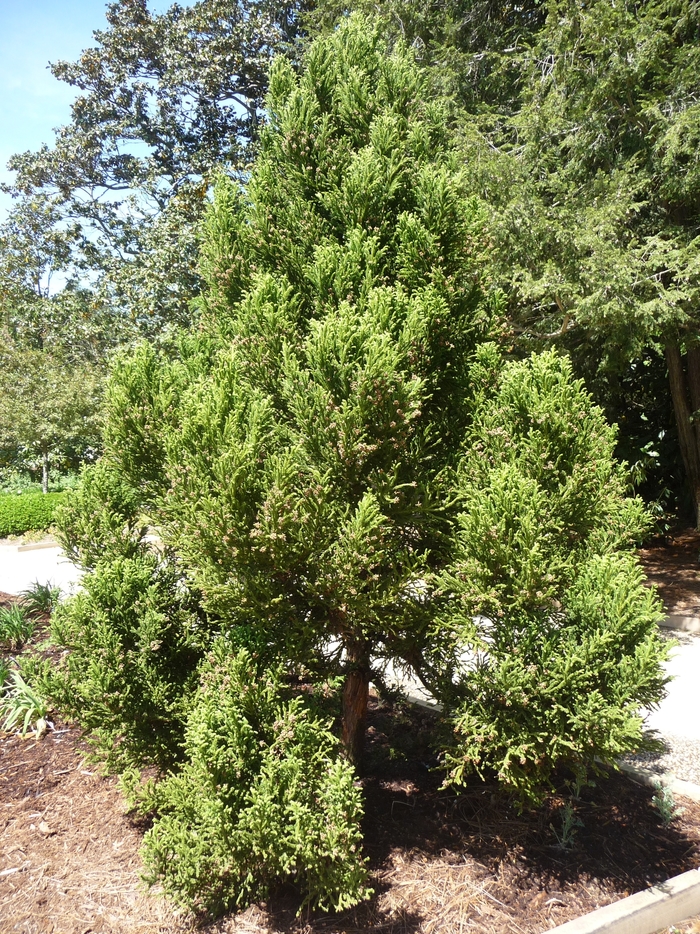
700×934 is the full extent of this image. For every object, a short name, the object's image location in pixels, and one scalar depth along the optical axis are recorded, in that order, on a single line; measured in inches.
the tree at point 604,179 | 318.3
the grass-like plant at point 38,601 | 290.4
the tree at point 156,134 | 636.1
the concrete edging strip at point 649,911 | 118.3
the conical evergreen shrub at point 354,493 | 114.3
